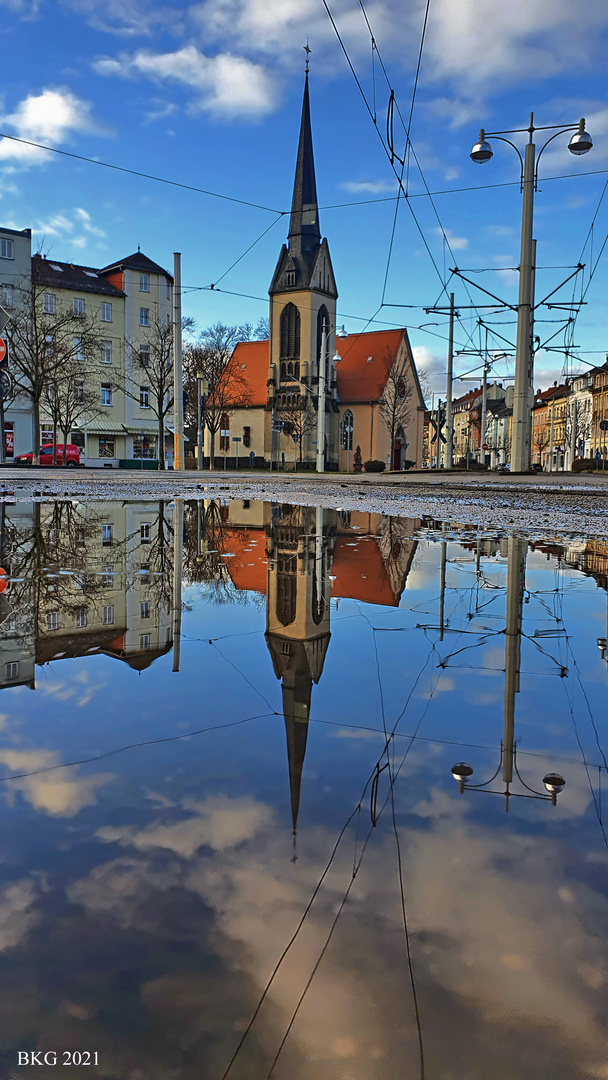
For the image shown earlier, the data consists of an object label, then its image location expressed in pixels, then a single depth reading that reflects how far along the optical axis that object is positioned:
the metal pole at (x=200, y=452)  68.70
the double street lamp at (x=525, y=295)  21.28
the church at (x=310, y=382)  73.69
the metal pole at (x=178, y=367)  33.66
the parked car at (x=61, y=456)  56.50
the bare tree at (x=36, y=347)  48.75
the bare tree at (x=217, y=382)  81.00
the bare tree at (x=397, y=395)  81.25
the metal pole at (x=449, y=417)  42.07
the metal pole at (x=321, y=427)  50.78
